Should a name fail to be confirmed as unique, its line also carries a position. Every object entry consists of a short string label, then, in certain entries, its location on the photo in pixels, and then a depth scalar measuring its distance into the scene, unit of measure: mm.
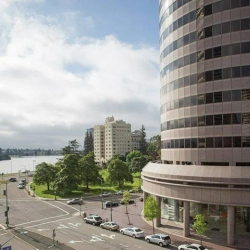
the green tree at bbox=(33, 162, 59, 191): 86438
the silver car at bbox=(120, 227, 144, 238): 41969
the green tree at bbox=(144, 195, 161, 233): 44031
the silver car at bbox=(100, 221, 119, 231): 46375
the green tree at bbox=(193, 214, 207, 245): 37656
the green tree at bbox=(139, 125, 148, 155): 182200
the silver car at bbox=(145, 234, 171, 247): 38150
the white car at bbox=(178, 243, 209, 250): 35034
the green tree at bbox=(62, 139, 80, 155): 135875
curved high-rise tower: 40219
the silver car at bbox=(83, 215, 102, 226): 50153
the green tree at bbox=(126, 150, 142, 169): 140662
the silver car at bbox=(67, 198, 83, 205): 69875
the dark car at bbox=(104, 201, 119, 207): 65988
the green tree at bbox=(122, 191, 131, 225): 57772
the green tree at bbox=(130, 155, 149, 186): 119312
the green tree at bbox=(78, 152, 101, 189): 87062
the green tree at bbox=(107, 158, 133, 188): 90775
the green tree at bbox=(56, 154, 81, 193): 78875
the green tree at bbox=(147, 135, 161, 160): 159000
